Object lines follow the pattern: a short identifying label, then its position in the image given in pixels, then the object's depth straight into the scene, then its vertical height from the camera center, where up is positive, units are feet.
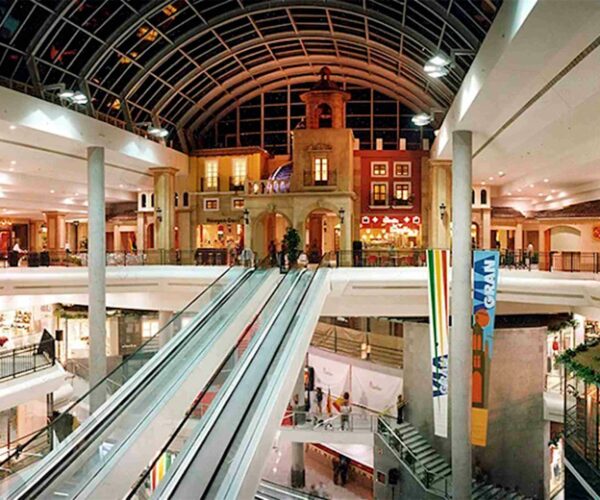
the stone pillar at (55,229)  120.16 +4.37
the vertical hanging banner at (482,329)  45.78 -6.83
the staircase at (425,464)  52.95 -21.14
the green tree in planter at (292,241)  69.61 +0.85
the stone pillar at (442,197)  73.15 +6.39
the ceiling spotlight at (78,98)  49.42 +13.35
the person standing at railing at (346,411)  59.20 -17.91
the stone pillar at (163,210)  80.43 +5.45
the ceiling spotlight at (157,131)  64.85 +13.54
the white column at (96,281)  58.70 -3.26
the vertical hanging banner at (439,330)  45.73 -6.80
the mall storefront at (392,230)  92.68 +2.75
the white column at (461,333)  45.78 -7.06
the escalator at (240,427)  22.30 -8.13
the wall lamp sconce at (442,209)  72.95 +4.79
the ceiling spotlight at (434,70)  42.40 +13.27
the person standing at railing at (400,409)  61.72 -17.66
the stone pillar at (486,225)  89.15 +3.32
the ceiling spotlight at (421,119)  59.51 +13.30
